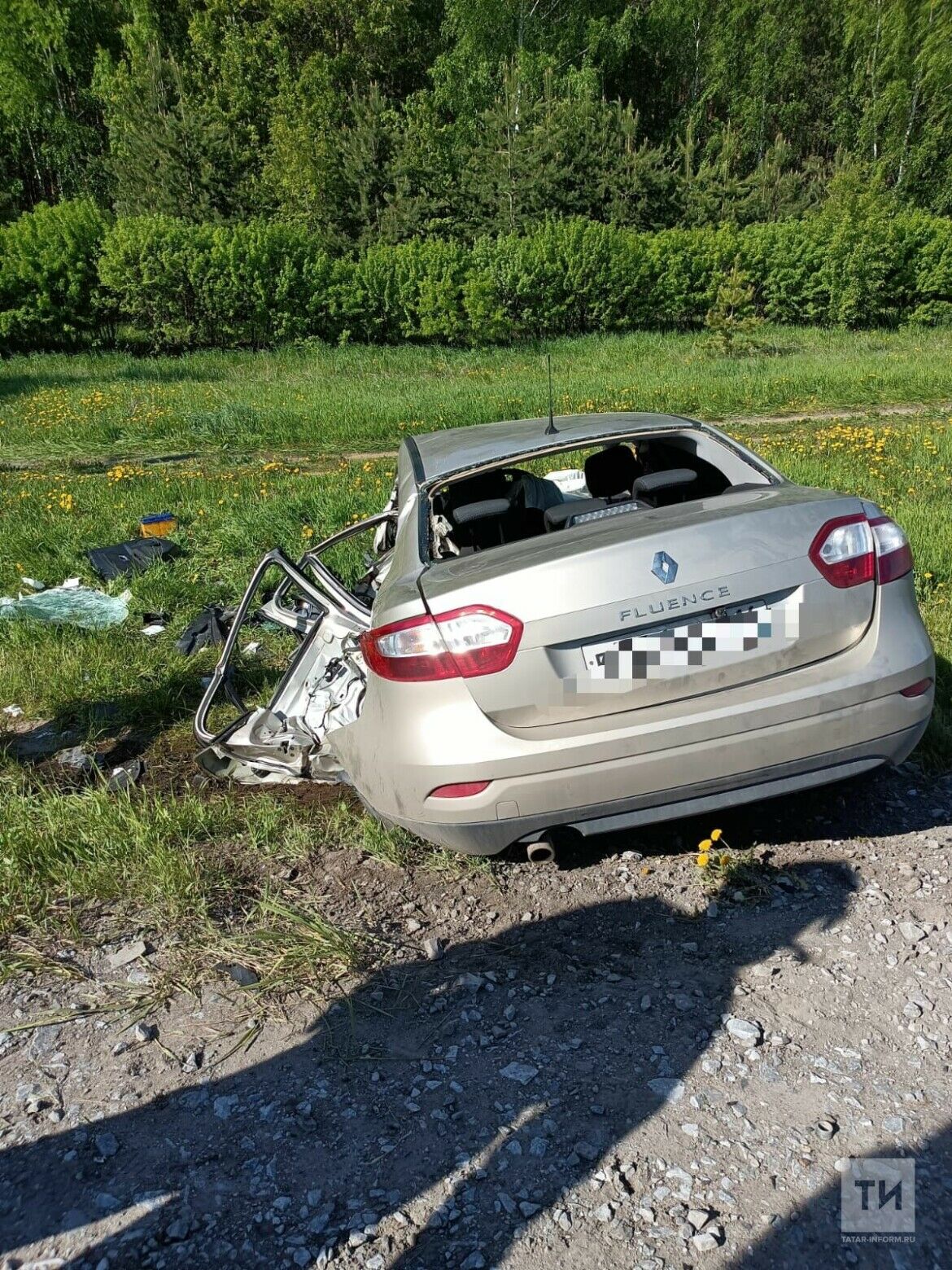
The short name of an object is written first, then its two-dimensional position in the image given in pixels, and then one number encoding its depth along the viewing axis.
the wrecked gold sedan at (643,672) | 2.74
